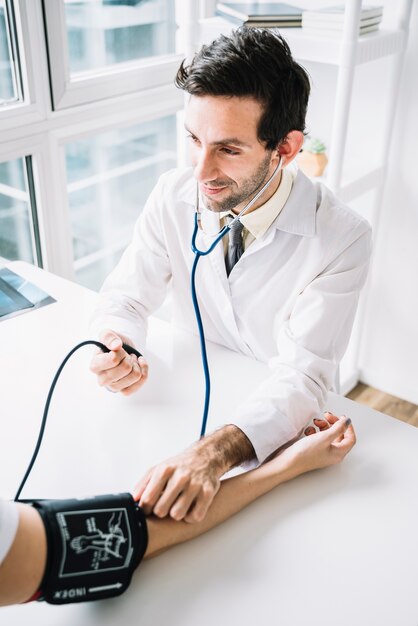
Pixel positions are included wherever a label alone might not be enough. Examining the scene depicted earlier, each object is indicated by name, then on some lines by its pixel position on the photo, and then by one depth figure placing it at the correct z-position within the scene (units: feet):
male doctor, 3.75
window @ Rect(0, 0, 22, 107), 5.20
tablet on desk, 4.76
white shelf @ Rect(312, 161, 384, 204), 6.37
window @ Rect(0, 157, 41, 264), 5.84
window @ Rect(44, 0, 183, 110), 5.48
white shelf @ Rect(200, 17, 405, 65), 5.72
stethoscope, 3.17
